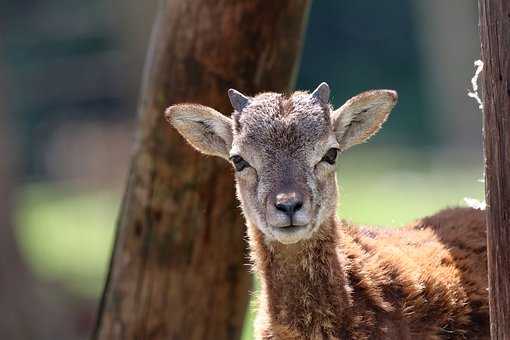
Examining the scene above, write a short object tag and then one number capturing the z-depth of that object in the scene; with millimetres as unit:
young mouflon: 12297
